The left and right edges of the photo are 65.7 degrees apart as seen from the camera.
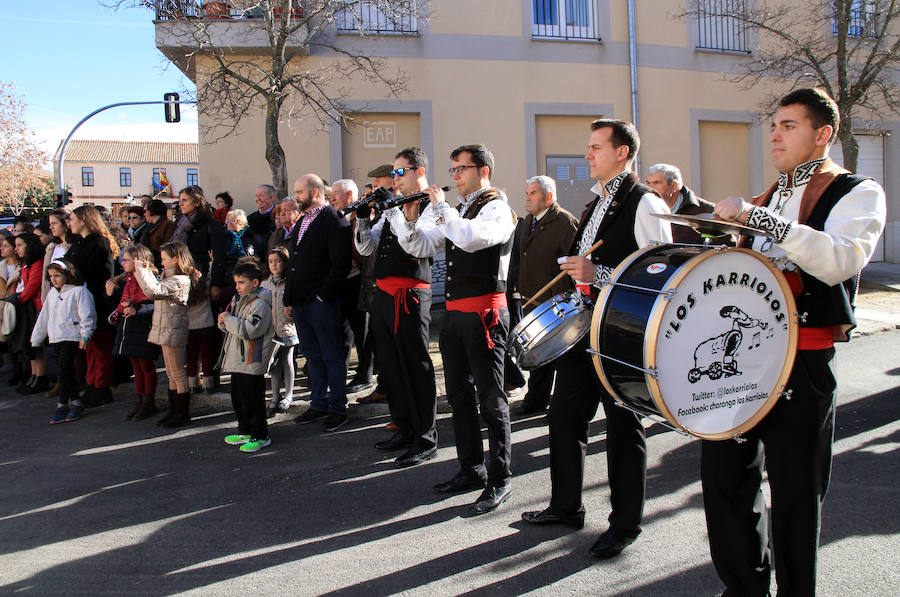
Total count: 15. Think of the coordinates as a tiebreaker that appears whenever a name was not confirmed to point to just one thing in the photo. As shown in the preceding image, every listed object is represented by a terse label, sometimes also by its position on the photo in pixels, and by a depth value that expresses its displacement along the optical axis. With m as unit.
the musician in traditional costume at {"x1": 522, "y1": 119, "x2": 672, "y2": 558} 3.38
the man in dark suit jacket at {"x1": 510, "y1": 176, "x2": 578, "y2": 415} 6.10
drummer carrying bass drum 2.45
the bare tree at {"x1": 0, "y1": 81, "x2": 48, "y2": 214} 32.62
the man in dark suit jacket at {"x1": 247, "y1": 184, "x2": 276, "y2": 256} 8.30
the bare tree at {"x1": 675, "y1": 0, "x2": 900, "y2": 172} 12.72
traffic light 20.95
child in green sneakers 5.64
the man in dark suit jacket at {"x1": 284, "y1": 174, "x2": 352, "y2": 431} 6.18
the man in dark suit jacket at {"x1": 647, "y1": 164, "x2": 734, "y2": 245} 6.09
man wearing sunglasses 5.16
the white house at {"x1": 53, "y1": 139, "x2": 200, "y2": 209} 83.31
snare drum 3.23
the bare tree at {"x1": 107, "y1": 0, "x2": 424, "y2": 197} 9.91
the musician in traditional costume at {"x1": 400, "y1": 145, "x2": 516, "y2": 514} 4.18
